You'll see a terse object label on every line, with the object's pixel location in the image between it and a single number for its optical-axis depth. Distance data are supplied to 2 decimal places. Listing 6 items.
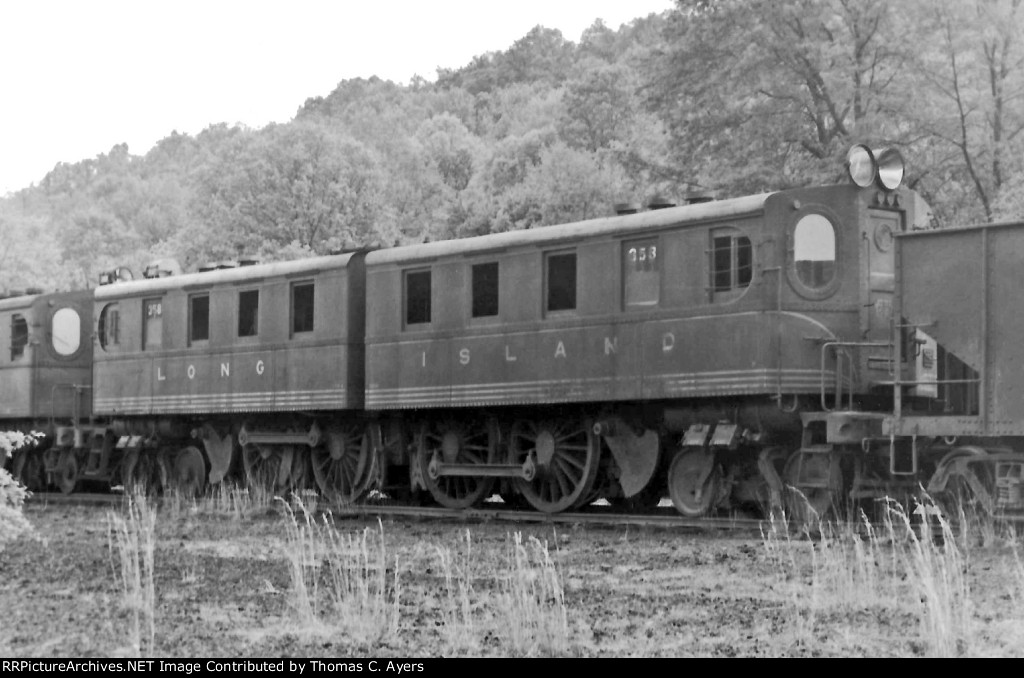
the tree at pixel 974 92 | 30.00
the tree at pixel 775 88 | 30.50
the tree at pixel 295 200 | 61.75
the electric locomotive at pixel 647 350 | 15.34
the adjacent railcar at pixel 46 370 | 26.33
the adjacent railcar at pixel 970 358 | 13.48
